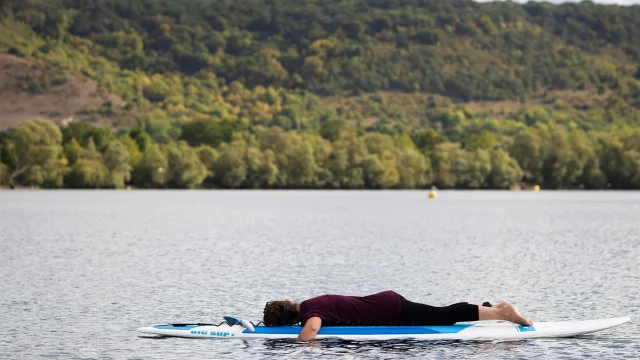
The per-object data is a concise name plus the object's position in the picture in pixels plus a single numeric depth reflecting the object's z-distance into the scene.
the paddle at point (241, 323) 22.89
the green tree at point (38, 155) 191.00
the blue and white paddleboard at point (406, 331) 22.77
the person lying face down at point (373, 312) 22.80
